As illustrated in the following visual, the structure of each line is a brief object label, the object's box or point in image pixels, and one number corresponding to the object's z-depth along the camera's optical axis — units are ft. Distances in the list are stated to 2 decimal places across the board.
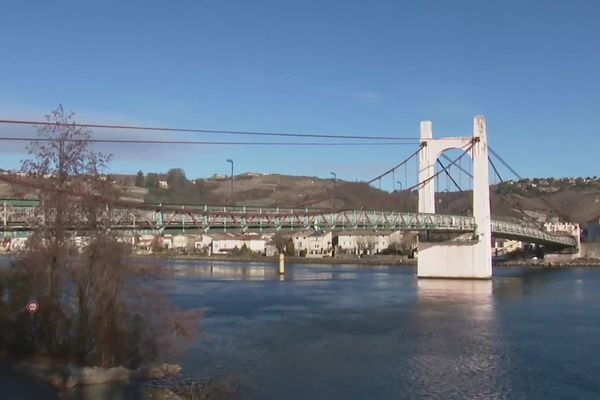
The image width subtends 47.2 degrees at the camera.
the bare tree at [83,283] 50.67
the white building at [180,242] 437.99
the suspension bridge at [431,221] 102.47
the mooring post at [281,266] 205.91
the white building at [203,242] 425.28
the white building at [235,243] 393.50
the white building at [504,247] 312.91
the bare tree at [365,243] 352.05
